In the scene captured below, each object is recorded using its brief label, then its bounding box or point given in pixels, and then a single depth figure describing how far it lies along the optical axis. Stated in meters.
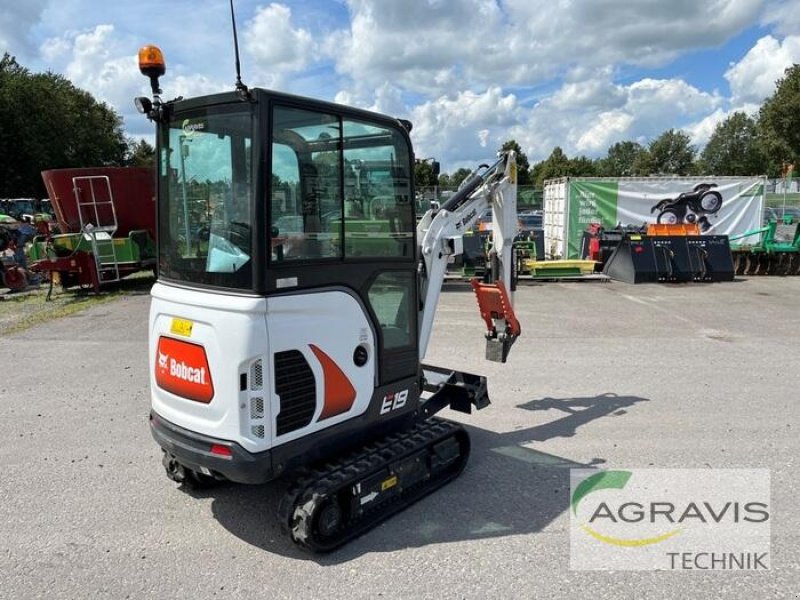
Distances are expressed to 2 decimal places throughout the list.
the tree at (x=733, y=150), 70.56
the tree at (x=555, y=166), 73.38
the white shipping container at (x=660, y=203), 18.20
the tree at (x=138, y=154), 66.75
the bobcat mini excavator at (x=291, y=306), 3.20
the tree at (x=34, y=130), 41.19
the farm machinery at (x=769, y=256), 16.22
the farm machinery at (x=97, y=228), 12.99
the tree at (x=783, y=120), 34.91
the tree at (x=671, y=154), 70.56
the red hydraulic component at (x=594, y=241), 16.39
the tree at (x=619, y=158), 99.50
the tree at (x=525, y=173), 61.97
